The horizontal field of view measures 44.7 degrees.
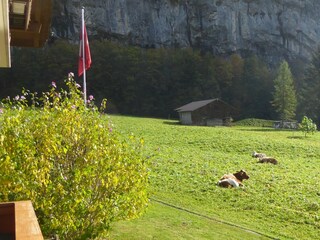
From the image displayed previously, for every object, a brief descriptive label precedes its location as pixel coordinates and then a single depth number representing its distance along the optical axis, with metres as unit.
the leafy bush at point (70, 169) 7.54
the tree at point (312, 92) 74.06
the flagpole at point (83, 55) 19.12
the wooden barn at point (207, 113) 60.06
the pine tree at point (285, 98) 71.31
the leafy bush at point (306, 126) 44.17
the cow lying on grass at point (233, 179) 17.41
